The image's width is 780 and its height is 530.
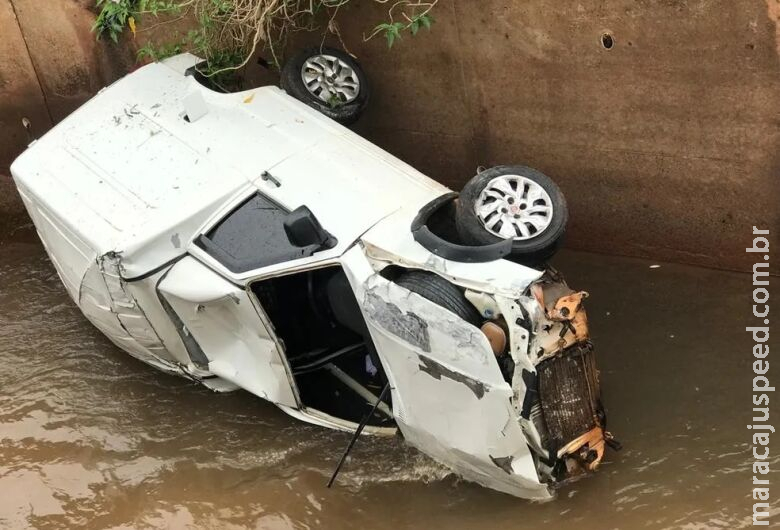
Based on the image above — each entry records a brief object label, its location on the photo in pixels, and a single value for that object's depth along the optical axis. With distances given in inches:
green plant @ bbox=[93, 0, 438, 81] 238.8
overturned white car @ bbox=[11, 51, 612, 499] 165.5
